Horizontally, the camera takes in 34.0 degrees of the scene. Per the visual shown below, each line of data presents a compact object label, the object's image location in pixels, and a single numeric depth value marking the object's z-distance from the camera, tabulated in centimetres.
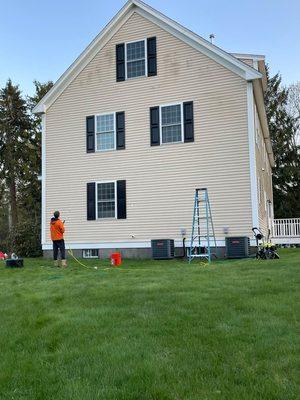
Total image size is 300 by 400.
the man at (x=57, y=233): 1525
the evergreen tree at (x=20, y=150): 3547
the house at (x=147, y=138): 1672
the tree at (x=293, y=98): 4453
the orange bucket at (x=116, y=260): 1466
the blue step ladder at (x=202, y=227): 1653
